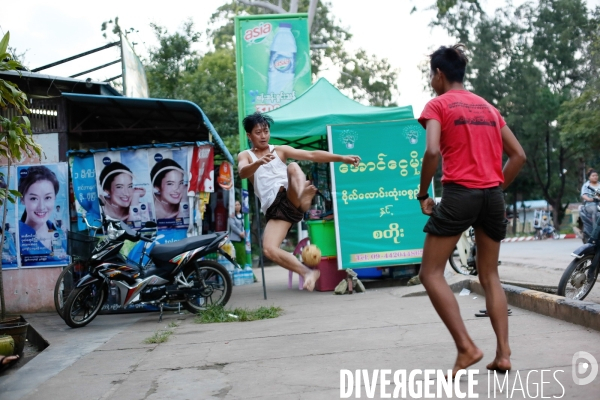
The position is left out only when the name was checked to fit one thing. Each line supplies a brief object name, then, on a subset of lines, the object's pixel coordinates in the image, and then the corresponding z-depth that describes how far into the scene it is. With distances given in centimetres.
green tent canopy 1055
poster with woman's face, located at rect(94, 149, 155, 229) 957
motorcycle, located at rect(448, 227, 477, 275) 1140
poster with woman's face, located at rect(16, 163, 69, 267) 959
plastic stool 1187
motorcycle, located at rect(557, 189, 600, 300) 694
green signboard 1051
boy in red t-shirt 400
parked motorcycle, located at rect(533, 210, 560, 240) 3527
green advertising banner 1620
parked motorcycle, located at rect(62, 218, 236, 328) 830
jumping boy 552
